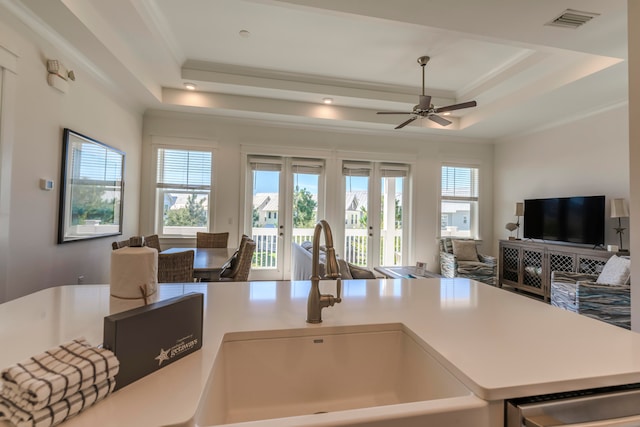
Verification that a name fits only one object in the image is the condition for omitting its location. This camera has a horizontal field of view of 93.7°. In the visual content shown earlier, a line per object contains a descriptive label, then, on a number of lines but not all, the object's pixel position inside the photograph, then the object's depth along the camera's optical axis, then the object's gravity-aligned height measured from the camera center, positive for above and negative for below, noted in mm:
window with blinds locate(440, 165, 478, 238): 5980 +471
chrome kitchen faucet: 999 -259
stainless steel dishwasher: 654 -410
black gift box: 616 -269
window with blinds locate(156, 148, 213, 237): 4906 +454
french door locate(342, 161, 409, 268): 5613 +192
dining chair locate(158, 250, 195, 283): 2459 -415
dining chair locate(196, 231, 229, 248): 4523 -329
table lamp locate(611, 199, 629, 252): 3596 +237
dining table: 2734 -441
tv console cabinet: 3858 -518
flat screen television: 3990 +119
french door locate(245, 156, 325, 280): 5262 +188
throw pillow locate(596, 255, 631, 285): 2961 -446
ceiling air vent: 2320 +1661
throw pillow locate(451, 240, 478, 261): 5273 -448
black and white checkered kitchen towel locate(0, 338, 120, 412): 487 -278
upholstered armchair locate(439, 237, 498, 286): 4922 -629
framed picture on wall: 2980 +297
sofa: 2652 -460
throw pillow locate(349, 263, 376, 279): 2693 -466
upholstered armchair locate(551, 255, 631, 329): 2750 -648
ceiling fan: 3398 +1350
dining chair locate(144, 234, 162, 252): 3776 -309
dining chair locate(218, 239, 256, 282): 3189 -484
